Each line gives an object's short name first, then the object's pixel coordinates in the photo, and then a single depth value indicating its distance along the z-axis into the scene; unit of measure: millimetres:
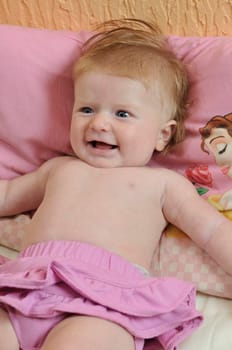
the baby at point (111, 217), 980
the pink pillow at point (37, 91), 1158
